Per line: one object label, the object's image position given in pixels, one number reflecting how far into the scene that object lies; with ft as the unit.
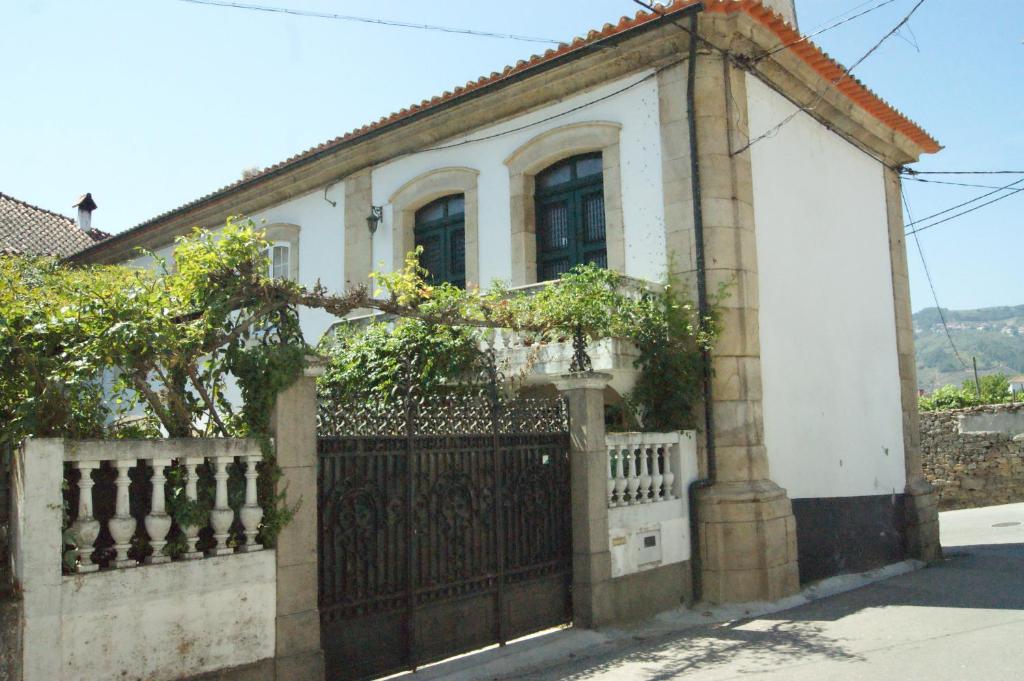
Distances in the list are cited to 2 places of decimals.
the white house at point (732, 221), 29.78
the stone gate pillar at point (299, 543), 17.53
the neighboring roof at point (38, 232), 67.26
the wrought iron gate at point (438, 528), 19.07
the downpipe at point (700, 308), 28.45
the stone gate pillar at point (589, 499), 24.22
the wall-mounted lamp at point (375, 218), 41.70
